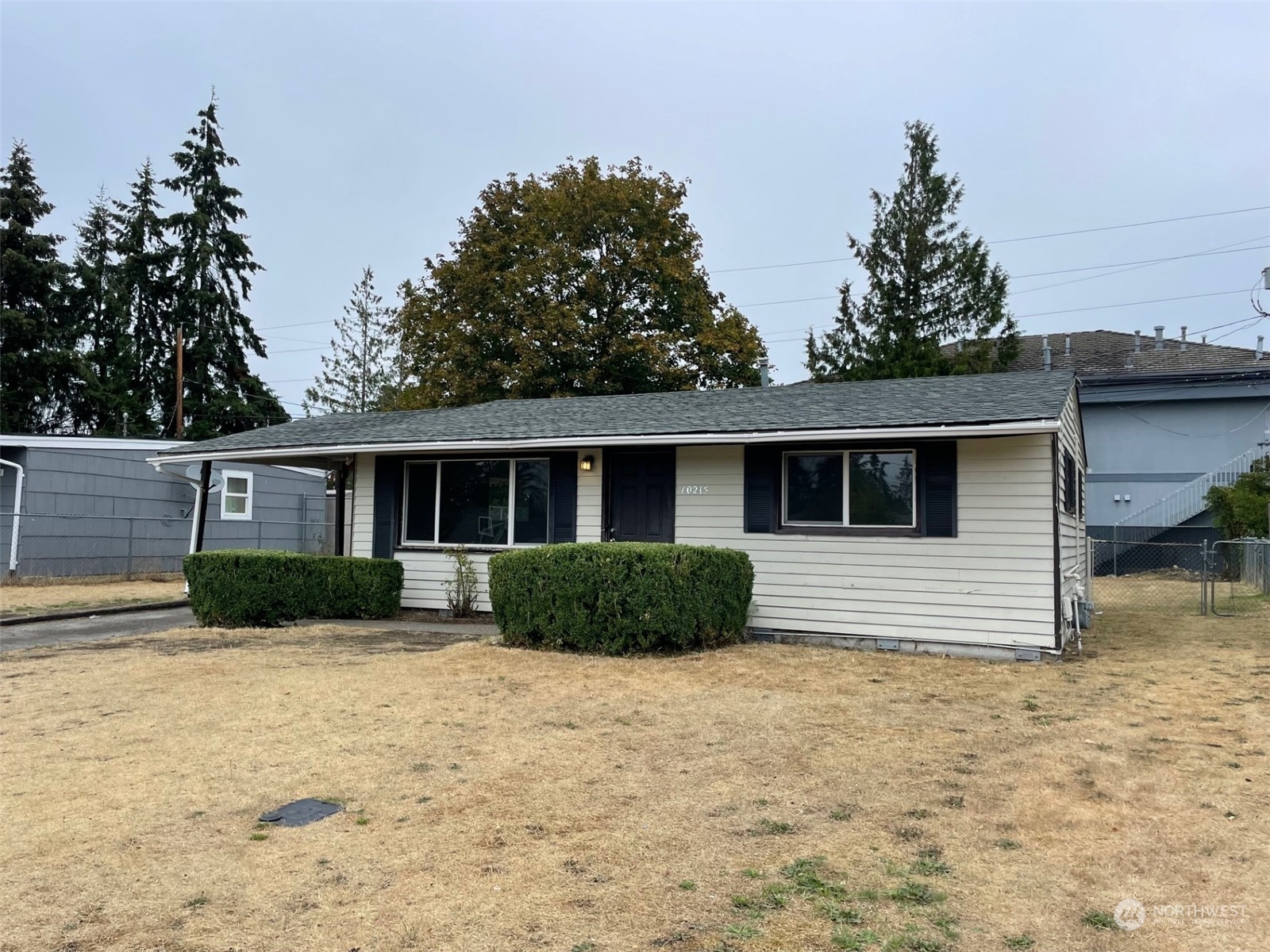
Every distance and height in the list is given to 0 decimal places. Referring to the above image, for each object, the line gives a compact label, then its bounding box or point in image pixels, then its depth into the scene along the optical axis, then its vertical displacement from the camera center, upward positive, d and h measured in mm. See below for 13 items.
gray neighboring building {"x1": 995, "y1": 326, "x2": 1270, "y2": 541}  21594 +2622
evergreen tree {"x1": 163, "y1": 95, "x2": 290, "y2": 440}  33219 +9546
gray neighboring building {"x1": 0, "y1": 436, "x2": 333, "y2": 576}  16438 +366
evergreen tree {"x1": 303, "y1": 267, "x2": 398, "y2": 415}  37812 +7668
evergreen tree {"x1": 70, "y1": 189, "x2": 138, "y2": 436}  31750 +7825
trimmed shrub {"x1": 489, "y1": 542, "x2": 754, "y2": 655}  8008 -657
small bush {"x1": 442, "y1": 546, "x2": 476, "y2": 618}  11086 -793
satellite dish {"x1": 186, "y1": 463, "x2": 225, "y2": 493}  18003 +1121
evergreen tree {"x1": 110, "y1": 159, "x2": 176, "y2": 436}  33438 +8786
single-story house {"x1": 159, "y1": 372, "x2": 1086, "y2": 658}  8344 +451
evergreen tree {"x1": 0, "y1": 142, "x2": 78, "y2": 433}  27906 +7822
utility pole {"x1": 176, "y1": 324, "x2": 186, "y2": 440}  27109 +4697
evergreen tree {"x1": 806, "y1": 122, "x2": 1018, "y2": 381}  23656 +7041
